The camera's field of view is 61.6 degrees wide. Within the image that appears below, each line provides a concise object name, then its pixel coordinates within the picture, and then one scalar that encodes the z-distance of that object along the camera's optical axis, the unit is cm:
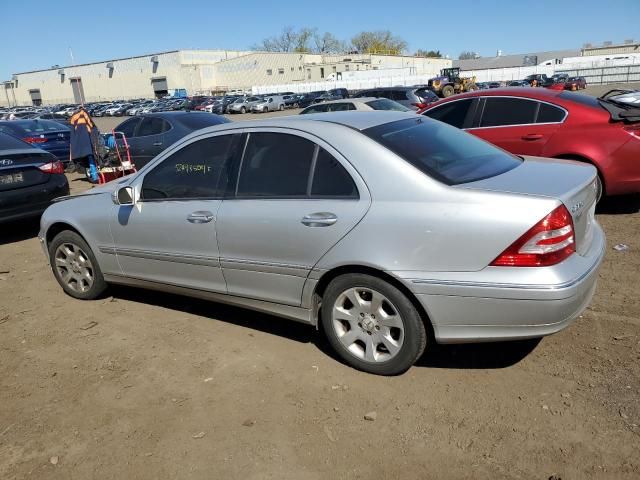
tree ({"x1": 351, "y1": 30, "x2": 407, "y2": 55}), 13075
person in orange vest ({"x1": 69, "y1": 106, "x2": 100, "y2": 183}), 1109
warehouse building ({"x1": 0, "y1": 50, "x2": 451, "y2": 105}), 8306
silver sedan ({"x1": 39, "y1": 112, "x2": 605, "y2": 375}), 288
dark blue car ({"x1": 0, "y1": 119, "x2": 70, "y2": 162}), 1350
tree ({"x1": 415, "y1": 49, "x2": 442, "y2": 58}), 14615
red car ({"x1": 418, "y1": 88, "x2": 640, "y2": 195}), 586
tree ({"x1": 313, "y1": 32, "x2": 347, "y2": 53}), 12364
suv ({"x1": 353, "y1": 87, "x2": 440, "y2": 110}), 2058
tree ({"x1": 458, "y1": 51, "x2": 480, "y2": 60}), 15450
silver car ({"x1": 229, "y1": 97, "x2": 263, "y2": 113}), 4753
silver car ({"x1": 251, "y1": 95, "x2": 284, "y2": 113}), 4734
